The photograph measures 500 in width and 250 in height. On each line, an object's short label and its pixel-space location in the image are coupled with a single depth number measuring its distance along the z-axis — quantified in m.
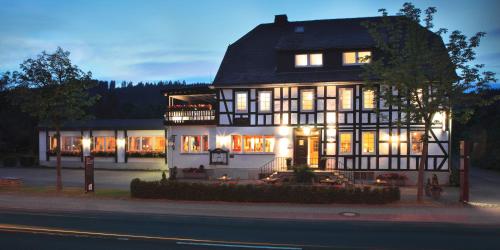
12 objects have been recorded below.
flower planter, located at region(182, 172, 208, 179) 28.19
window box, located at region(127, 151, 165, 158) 35.94
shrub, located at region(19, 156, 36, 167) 41.00
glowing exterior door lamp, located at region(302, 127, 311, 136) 27.17
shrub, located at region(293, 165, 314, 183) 21.27
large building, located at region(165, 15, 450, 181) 26.09
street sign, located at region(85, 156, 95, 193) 21.73
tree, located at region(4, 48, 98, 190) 20.88
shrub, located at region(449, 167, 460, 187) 24.73
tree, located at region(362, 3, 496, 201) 17.42
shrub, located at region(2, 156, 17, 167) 41.62
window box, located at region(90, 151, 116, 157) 37.50
